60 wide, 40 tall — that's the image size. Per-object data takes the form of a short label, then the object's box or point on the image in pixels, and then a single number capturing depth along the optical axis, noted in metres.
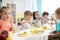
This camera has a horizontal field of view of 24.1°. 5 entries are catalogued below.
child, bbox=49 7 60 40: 1.96
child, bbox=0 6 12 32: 2.24
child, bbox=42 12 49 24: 3.51
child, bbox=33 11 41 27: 3.02
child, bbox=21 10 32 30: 2.58
